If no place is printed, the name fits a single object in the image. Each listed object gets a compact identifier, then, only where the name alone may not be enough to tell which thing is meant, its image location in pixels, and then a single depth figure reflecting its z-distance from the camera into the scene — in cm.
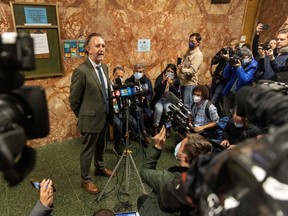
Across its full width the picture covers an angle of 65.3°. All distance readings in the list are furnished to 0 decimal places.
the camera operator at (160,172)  139
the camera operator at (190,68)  360
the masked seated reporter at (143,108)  350
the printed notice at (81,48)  309
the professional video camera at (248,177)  41
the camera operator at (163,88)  363
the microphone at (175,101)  231
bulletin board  260
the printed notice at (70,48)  300
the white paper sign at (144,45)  363
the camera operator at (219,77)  376
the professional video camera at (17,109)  59
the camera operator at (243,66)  306
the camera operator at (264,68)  276
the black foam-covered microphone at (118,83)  203
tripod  213
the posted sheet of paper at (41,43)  275
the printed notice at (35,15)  262
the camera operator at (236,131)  237
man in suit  216
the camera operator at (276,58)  263
